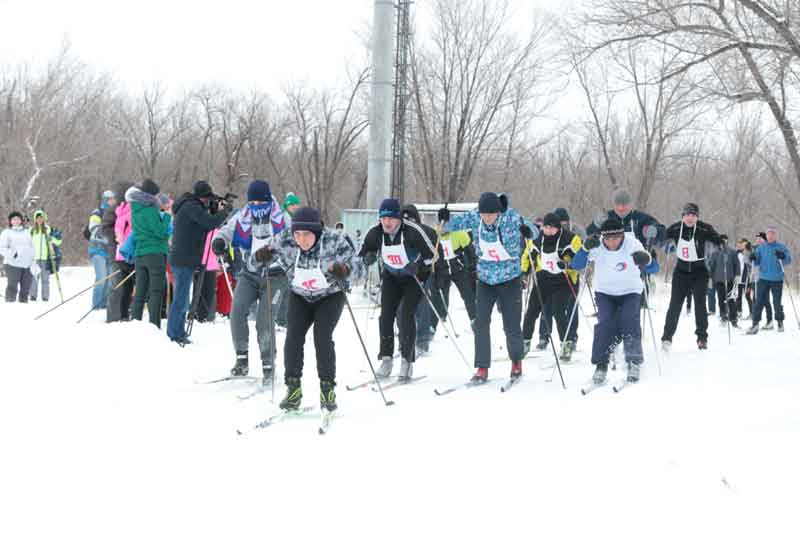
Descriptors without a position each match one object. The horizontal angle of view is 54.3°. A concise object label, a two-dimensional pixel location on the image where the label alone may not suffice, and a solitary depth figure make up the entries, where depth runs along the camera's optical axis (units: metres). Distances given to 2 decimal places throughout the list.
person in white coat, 14.29
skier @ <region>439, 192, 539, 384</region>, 7.42
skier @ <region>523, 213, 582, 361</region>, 9.64
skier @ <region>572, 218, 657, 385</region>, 7.65
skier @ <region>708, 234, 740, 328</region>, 15.73
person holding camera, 8.56
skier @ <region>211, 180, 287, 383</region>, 7.16
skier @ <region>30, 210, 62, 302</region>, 14.68
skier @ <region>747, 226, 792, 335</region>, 14.78
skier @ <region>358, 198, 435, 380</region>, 7.40
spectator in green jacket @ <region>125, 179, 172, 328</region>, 9.27
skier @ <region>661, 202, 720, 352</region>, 10.17
